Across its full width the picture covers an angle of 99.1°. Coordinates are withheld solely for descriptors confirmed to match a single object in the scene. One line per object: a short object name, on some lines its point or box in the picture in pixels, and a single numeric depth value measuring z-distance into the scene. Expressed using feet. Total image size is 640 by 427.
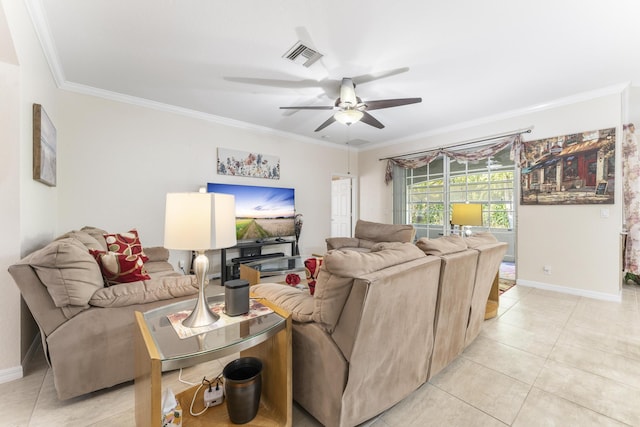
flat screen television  14.38
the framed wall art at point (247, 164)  14.47
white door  21.16
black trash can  4.00
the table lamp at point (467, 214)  10.57
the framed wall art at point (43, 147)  7.00
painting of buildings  11.02
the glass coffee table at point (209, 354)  3.25
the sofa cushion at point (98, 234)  7.74
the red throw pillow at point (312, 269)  6.66
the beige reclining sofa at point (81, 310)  4.72
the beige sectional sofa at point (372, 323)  3.88
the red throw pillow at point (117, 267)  5.88
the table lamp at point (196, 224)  3.91
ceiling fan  9.55
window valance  13.42
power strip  4.49
